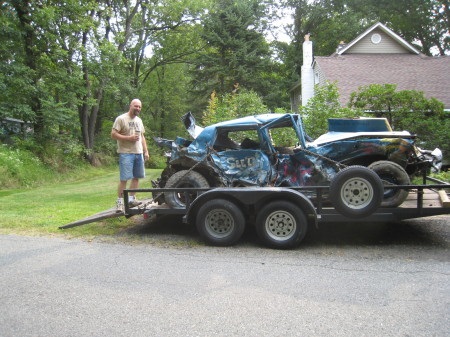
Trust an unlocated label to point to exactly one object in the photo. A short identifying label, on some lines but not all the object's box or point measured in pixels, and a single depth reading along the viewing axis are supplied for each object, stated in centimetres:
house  1942
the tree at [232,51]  2642
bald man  626
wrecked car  566
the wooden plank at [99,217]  597
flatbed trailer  504
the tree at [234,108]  1327
